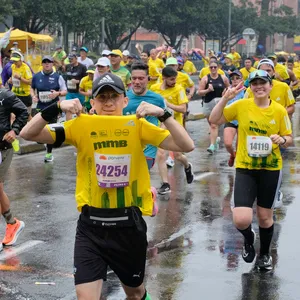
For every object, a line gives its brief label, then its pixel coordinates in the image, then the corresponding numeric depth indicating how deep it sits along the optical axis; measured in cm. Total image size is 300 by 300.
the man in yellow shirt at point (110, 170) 527
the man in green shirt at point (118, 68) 1480
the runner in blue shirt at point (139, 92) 931
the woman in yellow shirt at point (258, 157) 757
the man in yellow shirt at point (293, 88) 2206
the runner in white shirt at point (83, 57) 2192
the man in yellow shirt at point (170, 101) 1180
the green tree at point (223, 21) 5872
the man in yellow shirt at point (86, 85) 1634
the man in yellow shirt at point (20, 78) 1820
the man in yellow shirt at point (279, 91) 1062
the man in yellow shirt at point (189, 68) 2807
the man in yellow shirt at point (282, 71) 1791
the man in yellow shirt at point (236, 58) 3779
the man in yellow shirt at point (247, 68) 2209
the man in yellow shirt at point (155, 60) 2135
